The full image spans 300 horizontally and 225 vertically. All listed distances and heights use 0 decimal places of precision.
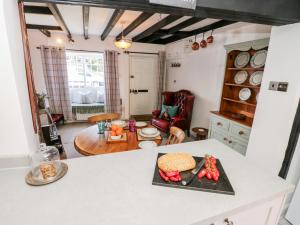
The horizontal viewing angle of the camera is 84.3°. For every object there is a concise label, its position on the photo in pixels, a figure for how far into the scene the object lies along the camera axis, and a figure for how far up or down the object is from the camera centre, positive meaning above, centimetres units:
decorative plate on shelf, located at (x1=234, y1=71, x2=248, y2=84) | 262 +2
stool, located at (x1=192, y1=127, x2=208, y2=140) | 315 -104
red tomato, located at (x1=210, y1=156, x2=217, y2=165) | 96 -48
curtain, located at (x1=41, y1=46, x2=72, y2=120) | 406 -18
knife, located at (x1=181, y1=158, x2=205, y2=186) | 84 -51
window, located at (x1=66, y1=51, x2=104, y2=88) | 473 +11
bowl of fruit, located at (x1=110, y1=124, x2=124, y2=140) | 188 -67
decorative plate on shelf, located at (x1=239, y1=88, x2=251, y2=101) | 259 -23
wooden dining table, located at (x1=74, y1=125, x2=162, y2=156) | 166 -75
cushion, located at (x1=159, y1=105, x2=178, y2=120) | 379 -82
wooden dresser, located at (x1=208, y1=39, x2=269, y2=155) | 235 -51
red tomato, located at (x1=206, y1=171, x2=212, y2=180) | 87 -51
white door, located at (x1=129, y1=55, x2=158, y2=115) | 497 -25
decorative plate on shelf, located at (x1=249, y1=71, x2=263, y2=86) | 239 +1
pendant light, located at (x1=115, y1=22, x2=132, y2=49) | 292 +55
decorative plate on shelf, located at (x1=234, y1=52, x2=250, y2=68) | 257 +30
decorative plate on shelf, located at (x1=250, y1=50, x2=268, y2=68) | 230 +28
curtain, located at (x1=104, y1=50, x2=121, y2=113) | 450 -25
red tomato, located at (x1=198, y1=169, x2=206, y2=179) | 89 -51
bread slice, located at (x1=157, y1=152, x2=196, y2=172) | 92 -48
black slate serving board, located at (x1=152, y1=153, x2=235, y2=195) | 80 -53
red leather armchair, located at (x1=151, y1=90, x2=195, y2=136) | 352 -87
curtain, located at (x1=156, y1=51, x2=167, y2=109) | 498 -1
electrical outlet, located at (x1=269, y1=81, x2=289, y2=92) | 159 -6
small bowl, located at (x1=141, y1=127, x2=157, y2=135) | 202 -67
